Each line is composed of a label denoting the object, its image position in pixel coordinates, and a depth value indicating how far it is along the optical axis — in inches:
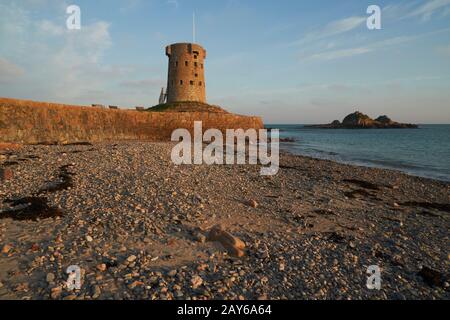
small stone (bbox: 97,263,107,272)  195.2
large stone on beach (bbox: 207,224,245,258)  231.8
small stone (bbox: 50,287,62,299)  165.2
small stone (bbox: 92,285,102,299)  168.8
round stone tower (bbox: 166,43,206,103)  1919.3
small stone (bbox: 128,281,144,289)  179.0
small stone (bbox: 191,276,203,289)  182.9
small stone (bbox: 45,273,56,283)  178.7
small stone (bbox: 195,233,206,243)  251.8
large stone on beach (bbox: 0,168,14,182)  405.0
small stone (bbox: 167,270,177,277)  194.0
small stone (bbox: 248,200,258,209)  365.4
